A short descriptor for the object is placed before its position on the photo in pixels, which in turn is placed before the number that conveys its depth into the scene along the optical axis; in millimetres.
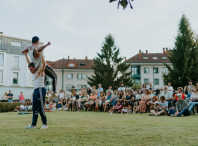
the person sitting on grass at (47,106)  18666
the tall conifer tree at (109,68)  41062
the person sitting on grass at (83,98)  18453
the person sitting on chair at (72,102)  19062
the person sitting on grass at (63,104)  20944
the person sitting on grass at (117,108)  14823
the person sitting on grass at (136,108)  14008
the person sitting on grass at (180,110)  10892
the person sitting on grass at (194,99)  12328
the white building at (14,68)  48500
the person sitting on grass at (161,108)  11891
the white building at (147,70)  61344
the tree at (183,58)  31062
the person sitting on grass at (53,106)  20188
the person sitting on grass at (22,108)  19772
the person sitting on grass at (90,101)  17827
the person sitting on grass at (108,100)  16514
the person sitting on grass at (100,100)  17203
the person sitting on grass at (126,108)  14298
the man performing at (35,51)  5967
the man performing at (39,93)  6055
